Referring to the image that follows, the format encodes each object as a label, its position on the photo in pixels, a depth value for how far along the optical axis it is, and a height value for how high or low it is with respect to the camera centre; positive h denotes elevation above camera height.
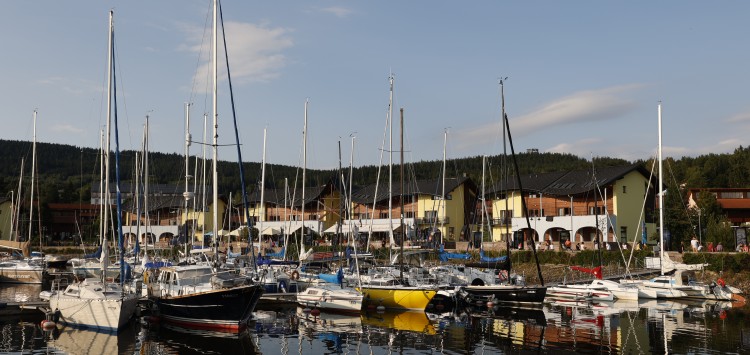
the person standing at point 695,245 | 56.56 -1.45
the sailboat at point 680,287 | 45.62 -4.09
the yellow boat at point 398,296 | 38.25 -4.15
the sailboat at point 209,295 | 30.14 -3.30
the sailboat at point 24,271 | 59.19 -4.43
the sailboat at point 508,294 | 40.84 -4.19
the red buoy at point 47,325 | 30.52 -4.73
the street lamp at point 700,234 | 64.81 -0.61
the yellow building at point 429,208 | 82.94 +2.35
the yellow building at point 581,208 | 70.69 +2.13
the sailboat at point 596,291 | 45.91 -4.47
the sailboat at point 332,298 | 37.50 -4.20
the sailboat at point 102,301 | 30.31 -3.65
